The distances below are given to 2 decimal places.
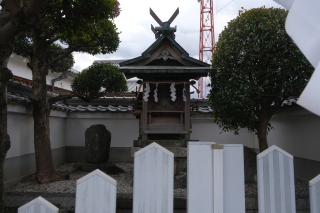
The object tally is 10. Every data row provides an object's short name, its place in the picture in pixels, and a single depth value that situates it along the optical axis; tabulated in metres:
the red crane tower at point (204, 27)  19.94
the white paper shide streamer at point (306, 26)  1.28
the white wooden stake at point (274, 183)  1.76
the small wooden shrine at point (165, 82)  5.46
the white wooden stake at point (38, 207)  1.66
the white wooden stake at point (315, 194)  1.78
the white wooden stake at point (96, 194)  1.71
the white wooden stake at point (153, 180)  1.72
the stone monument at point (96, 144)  7.41
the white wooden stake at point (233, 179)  1.74
